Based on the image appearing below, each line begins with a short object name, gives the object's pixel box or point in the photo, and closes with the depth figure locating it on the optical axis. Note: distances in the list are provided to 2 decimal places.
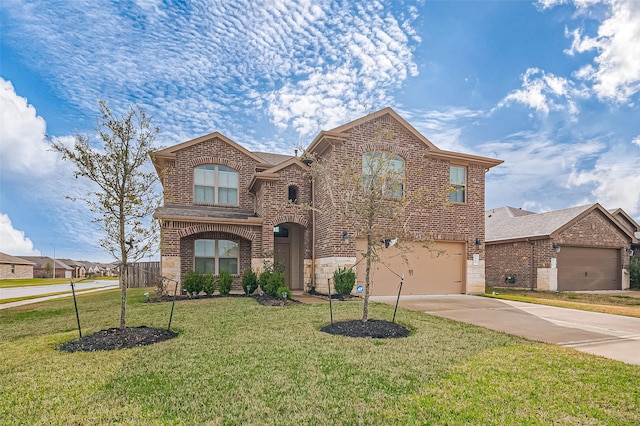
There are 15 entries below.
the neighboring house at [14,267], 49.88
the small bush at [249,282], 14.20
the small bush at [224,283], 13.95
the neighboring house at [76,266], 74.88
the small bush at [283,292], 11.80
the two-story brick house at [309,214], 14.32
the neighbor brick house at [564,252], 19.45
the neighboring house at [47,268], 67.31
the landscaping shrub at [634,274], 21.34
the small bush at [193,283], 13.62
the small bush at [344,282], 13.32
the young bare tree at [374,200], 7.87
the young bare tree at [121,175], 7.11
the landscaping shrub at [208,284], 13.77
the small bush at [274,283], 12.59
